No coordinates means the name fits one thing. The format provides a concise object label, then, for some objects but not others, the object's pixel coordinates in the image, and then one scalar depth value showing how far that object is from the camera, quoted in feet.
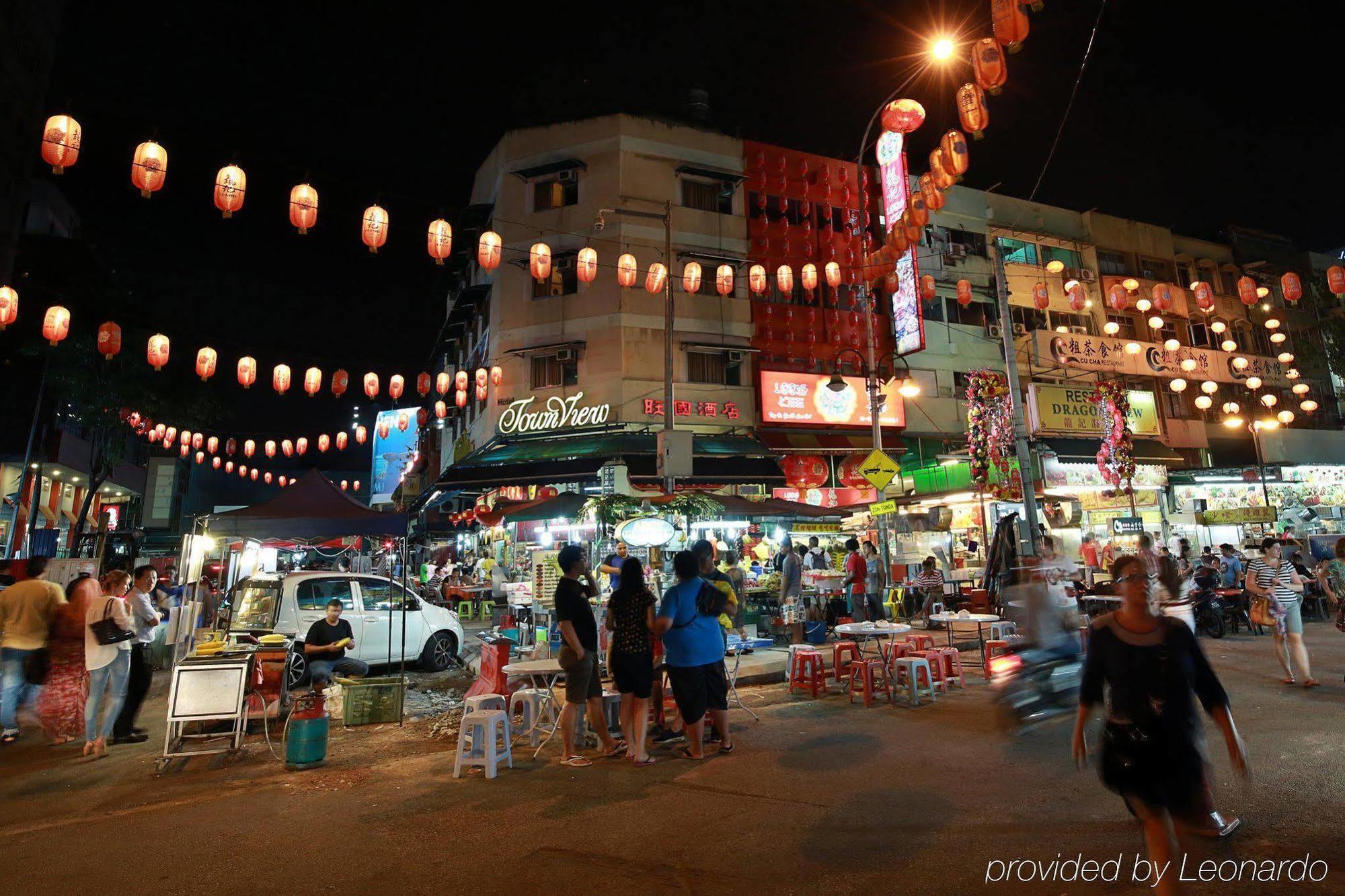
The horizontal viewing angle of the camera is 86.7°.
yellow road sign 45.47
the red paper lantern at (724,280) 68.39
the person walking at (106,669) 24.80
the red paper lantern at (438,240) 51.13
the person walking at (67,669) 25.77
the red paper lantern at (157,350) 56.80
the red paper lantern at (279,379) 70.23
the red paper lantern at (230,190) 37.09
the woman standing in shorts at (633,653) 21.70
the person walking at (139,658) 26.86
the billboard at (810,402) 69.56
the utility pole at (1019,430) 41.14
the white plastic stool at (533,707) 24.34
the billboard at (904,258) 68.69
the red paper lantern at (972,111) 36.99
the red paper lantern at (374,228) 44.29
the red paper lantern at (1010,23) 29.94
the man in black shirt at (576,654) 21.98
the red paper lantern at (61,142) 33.09
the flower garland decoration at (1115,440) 66.23
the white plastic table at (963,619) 32.69
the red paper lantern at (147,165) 35.83
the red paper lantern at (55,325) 50.29
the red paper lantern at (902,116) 43.62
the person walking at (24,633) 25.36
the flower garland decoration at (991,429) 54.90
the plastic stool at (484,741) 20.76
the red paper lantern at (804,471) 69.10
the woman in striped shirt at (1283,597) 28.14
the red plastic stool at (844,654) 32.12
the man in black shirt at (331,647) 30.45
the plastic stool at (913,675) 28.48
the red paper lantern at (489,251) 53.88
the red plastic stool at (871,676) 28.40
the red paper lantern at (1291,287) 60.90
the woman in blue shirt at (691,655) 21.79
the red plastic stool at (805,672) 31.45
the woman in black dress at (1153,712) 10.64
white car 36.60
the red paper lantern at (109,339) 57.47
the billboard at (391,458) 139.13
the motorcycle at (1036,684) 21.01
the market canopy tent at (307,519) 32.71
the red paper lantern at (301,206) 40.32
